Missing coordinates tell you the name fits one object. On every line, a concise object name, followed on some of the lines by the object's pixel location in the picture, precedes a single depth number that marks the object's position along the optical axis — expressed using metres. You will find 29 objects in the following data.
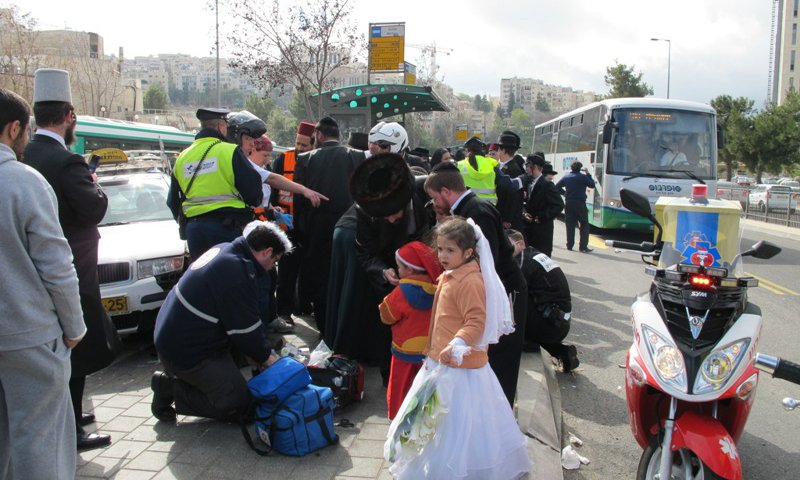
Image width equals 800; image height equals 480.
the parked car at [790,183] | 37.97
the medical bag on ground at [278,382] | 3.80
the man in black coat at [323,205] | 5.80
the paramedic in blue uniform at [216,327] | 3.85
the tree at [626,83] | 45.53
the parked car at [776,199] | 20.06
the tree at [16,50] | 24.95
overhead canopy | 11.74
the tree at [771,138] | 35.84
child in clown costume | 3.81
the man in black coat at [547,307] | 5.42
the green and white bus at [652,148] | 14.71
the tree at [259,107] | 79.44
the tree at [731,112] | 38.06
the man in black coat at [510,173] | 7.21
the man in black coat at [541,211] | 8.52
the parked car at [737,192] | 23.69
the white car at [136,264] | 5.59
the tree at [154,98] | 87.69
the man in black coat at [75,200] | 3.72
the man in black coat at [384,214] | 4.32
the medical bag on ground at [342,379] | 4.34
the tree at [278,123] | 76.97
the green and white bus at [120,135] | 16.77
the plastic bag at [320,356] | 4.64
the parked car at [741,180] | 43.37
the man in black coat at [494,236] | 3.84
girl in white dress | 3.15
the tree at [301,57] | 17.06
